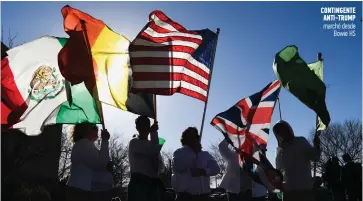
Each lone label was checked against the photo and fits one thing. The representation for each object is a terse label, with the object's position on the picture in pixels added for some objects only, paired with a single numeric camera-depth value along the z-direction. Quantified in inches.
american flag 298.7
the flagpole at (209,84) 302.3
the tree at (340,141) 2103.8
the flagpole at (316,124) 287.2
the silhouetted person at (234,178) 299.0
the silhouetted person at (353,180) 500.1
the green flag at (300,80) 295.1
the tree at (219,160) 1994.1
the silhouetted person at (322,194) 760.7
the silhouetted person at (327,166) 573.9
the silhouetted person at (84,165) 243.0
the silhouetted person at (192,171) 267.6
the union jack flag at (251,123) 309.0
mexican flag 293.1
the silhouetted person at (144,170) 252.2
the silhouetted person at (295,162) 262.8
